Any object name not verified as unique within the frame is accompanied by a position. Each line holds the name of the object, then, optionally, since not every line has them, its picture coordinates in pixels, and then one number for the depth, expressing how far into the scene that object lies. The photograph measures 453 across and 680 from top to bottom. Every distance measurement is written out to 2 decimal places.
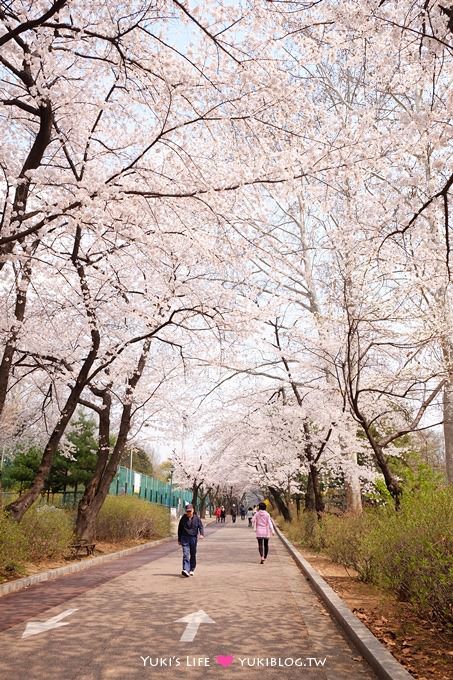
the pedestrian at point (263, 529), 17.23
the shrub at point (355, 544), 10.43
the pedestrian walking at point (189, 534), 13.62
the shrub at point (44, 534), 14.27
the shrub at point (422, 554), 5.84
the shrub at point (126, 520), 22.61
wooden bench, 16.08
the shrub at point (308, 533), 19.28
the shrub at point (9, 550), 10.97
